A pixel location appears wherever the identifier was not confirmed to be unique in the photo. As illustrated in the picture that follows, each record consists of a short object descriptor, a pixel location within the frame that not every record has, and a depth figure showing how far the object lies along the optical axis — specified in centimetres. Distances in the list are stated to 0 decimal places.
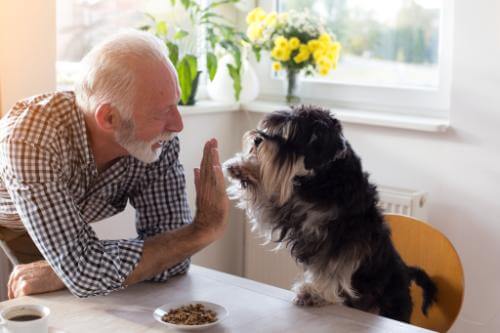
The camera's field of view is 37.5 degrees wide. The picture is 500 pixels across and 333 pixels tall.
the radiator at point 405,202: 303
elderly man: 175
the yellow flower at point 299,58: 339
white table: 167
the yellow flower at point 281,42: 340
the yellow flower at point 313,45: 338
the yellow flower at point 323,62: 339
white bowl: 162
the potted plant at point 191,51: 330
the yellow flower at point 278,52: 341
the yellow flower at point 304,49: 339
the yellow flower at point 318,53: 338
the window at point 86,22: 316
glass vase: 354
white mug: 144
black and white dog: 181
